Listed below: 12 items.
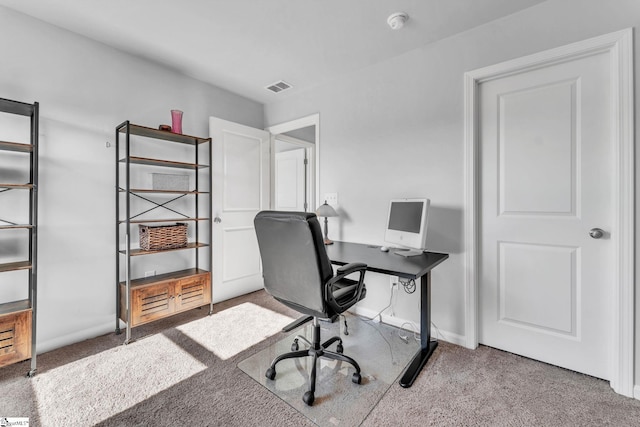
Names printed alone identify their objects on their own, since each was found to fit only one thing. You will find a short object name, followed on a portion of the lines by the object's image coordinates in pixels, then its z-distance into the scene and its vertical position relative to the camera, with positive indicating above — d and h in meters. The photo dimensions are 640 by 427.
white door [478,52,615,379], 1.76 +0.00
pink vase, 2.61 +0.86
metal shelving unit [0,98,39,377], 1.75 -0.63
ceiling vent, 3.11 +1.45
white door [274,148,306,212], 4.65 +0.57
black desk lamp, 2.80 +0.01
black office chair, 1.51 -0.35
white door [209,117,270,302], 3.11 +0.15
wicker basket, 2.46 -0.21
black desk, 1.73 -0.34
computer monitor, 2.03 -0.08
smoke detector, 1.99 +1.40
